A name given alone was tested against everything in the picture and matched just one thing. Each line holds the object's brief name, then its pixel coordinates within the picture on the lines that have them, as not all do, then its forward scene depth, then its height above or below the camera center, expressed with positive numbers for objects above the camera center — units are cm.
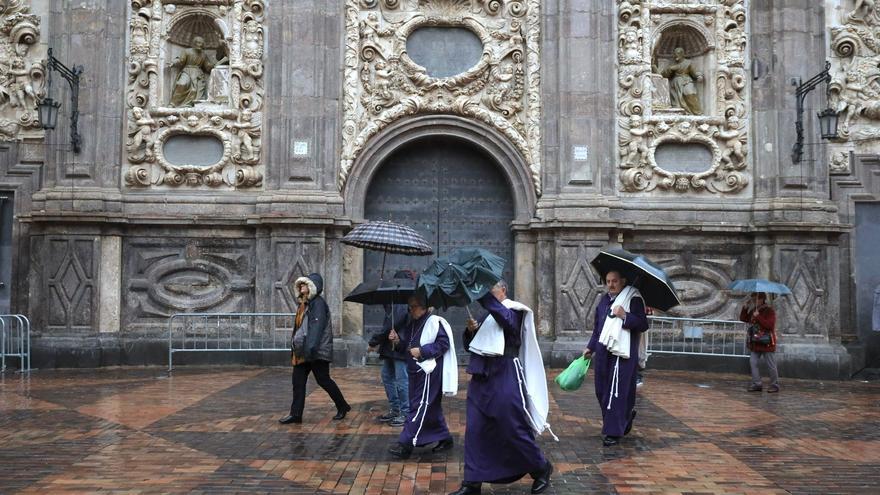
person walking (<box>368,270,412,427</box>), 989 -91
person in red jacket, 1373 -79
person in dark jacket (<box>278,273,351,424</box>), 997 -66
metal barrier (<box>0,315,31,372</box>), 1501 -99
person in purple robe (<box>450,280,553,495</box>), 698 -103
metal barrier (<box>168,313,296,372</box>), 1583 -88
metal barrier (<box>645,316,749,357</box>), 1594 -94
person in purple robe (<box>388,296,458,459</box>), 836 -99
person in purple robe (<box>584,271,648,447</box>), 902 -87
